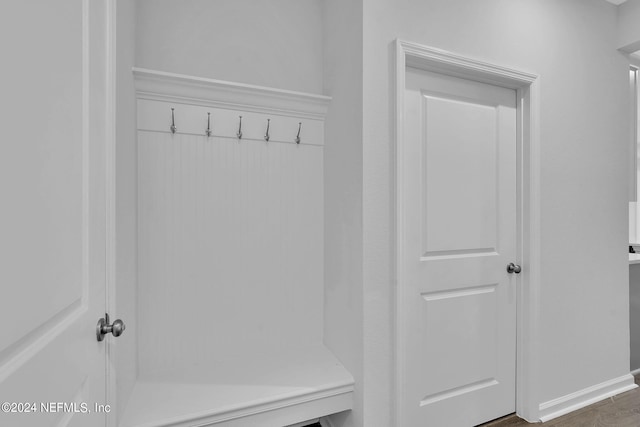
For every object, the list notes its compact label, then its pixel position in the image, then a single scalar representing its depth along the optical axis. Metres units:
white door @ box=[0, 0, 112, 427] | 0.51
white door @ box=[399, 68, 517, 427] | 1.61
